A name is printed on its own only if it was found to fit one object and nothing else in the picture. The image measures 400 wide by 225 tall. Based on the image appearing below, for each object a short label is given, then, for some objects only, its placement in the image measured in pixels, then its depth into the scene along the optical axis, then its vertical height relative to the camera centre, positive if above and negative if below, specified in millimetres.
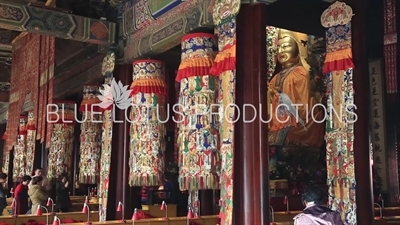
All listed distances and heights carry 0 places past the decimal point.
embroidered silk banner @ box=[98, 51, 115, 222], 6477 +308
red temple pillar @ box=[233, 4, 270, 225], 4121 +330
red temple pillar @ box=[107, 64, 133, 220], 6316 +30
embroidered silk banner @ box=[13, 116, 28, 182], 11750 +315
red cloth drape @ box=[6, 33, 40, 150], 7293 +1469
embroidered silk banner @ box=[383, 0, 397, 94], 4666 +1117
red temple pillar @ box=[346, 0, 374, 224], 4176 +342
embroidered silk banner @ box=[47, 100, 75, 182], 9359 +496
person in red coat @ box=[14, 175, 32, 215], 6879 -440
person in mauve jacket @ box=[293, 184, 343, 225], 2771 -282
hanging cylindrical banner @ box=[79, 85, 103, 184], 7648 +488
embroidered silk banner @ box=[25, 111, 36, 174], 10664 +514
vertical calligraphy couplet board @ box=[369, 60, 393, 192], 6172 +585
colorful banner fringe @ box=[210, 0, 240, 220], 4277 +722
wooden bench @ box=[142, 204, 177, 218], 6737 -660
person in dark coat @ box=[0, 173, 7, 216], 6238 -439
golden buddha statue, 6676 +915
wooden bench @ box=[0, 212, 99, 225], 5436 -639
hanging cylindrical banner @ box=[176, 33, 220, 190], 4754 +505
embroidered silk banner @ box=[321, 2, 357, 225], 4211 +503
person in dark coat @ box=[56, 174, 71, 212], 7691 -561
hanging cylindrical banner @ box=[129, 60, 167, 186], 5895 +486
